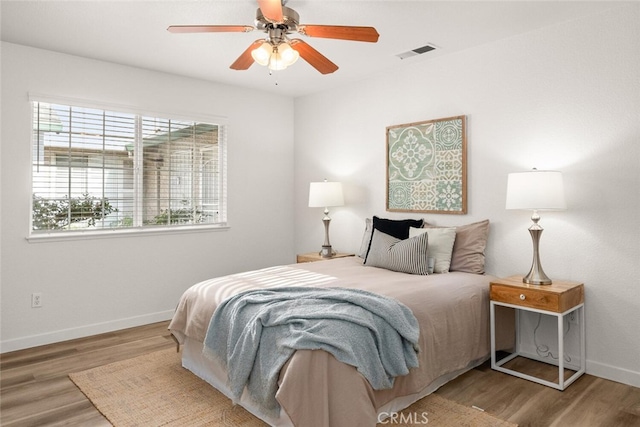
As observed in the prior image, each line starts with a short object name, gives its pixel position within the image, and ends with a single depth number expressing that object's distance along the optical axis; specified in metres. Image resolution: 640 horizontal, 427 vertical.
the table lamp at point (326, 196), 4.62
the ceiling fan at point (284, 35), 2.45
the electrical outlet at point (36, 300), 3.68
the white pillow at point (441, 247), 3.51
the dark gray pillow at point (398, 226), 3.95
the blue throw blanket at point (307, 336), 2.11
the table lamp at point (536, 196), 2.90
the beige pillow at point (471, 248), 3.50
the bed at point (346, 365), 2.01
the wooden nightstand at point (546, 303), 2.78
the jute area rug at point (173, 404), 2.42
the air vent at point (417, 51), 3.65
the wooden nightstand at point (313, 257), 4.60
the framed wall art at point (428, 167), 3.79
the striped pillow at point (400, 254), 3.44
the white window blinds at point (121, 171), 3.81
